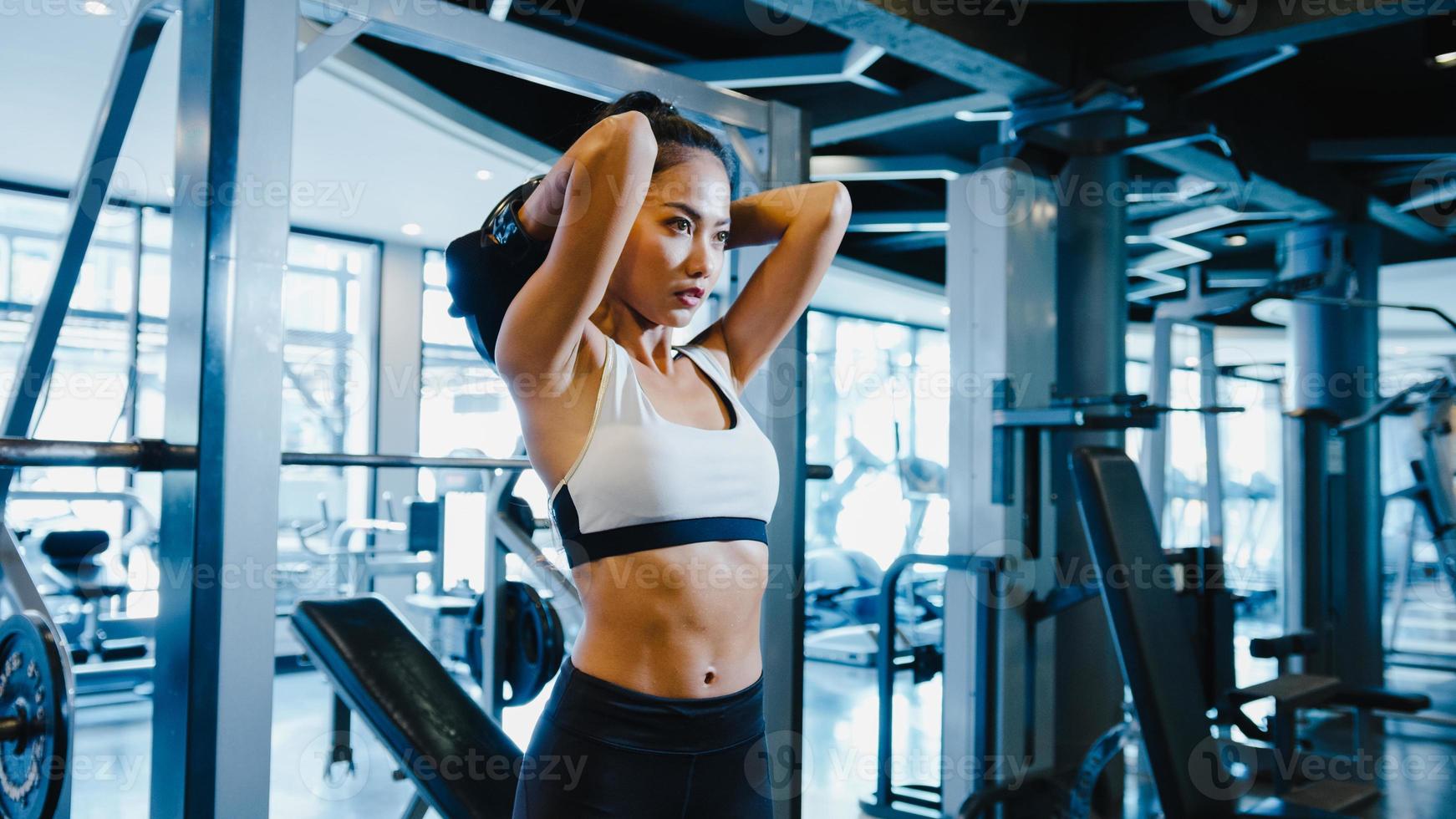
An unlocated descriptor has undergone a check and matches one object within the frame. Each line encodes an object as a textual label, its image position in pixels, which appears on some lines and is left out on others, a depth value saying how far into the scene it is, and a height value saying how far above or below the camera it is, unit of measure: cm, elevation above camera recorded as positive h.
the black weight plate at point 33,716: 132 -37
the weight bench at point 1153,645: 212 -43
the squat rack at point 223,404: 143 +5
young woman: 109 -9
